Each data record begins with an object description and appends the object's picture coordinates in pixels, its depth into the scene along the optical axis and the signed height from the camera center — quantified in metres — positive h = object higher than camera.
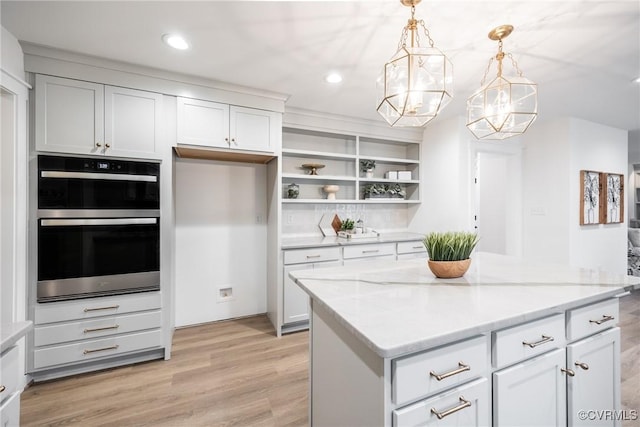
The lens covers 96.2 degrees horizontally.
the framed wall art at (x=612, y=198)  4.10 +0.22
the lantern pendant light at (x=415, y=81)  1.26 +0.60
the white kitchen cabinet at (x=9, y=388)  0.86 -0.55
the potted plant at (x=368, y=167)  3.80 +0.62
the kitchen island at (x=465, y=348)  0.92 -0.51
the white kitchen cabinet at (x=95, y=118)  2.07 +0.72
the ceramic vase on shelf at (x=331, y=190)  3.57 +0.28
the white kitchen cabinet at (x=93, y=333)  2.09 -0.93
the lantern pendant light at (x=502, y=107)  1.55 +0.62
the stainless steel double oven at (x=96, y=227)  2.07 -0.11
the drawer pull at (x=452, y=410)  0.94 -0.66
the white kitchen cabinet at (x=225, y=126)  2.48 +0.80
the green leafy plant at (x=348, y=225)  3.61 -0.15
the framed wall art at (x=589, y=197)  3.82 +0.21
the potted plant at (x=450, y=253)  1.50 -0.21
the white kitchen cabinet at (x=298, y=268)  2.92 -0.59
